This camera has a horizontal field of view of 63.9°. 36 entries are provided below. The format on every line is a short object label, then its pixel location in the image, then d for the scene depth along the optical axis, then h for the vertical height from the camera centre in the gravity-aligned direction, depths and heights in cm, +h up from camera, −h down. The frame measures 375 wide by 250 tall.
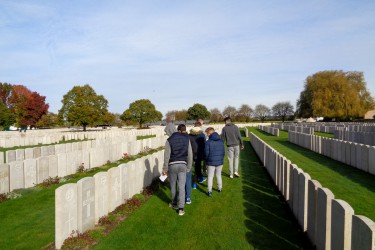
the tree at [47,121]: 6469 -71
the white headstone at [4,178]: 870 -177
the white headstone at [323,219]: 405 -142
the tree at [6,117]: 5794 +15
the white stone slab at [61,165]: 1141 -183
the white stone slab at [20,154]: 1417 -173
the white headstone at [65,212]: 491 -159
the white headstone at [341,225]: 341 -128
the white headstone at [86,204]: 547 -163
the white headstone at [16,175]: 907 -178
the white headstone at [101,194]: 615 -162
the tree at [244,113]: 11099 +177
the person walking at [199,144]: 938 -86
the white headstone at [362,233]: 281 -115
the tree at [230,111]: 11552 +258
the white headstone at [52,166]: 1080 -176
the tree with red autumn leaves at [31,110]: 6231 +162
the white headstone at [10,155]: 1381 -174
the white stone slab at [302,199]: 532 -149
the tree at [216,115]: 11180 +101
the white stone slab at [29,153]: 1452 -171
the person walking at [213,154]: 820 -100
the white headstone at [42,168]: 1021 -176
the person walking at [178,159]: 674 -94
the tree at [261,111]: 11525 +252
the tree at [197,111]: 10912 +242
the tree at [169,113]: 12848 +182
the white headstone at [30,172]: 966 -177
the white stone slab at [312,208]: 476 -149
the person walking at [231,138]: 1041 -71
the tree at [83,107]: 4594 +178
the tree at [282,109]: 11306 +324
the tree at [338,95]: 6156 +485
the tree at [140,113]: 6856 +107
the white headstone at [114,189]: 684 -166
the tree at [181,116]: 12238 +68
